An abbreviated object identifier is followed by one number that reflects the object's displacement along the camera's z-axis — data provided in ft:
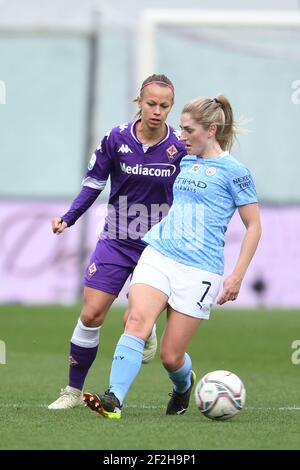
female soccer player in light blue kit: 48.63
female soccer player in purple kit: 54.75
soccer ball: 48.57
